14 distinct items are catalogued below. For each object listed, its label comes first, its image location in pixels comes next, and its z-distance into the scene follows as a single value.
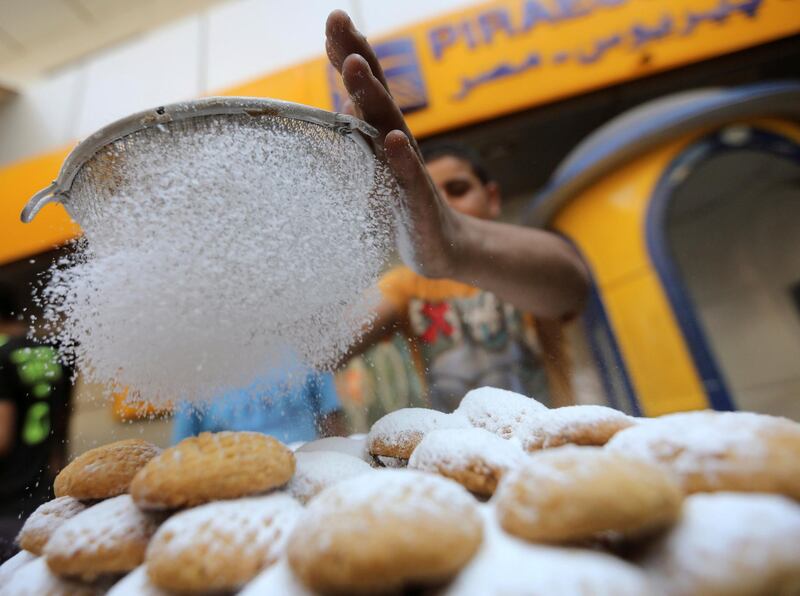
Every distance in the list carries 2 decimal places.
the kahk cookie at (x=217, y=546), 0.27
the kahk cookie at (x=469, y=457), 0.34
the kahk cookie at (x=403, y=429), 0.47
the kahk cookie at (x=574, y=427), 0.37
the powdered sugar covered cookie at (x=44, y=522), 0.41
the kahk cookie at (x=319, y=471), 0.38
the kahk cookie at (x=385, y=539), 0.22
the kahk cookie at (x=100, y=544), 0.32
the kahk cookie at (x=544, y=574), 0.20
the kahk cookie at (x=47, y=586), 0.34
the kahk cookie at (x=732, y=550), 0.21
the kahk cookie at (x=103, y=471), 0.42
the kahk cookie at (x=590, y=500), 0.23
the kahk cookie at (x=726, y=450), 0.26
